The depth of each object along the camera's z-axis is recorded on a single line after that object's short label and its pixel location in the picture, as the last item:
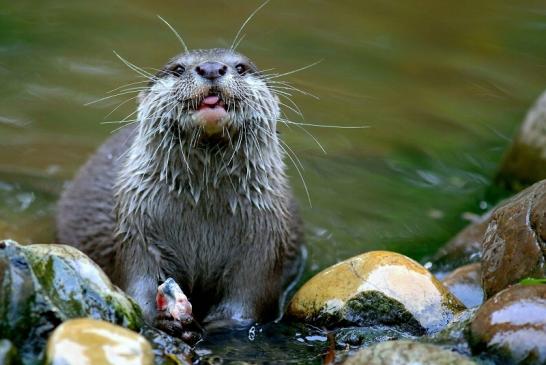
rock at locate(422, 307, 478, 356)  7.13
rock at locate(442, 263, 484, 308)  9.23
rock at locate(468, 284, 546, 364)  6.73
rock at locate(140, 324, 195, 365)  7.17
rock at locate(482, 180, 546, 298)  7.65
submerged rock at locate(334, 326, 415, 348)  8.23
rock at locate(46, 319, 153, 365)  6.23
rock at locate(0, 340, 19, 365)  6.48
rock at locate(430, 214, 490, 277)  10.49
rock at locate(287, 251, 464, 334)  8.37
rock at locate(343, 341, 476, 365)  6.70
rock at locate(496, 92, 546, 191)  12.04
